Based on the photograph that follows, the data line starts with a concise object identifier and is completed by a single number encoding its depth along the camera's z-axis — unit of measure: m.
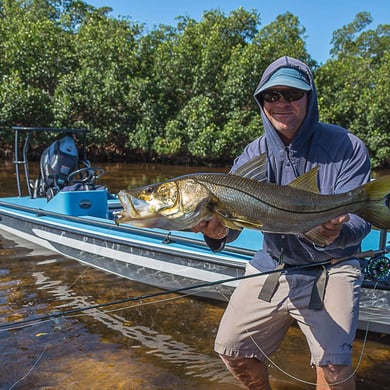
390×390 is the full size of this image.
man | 2.53
